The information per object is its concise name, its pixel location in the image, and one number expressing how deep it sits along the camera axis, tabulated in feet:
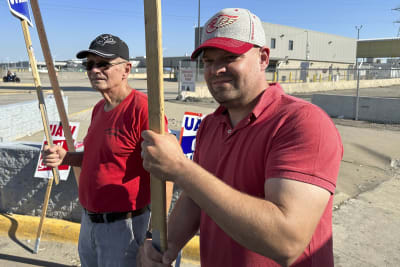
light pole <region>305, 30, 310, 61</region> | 163.12
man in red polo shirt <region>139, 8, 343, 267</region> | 3.42
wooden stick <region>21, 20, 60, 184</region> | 8.30
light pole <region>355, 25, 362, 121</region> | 40.81
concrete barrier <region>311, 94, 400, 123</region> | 39.04
